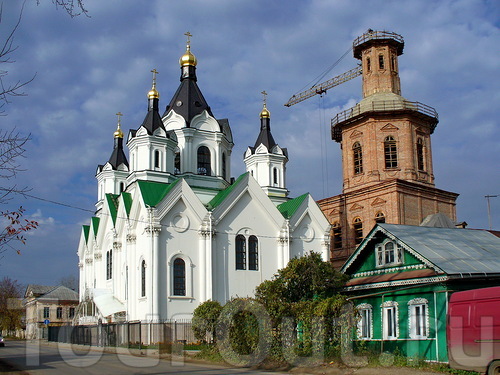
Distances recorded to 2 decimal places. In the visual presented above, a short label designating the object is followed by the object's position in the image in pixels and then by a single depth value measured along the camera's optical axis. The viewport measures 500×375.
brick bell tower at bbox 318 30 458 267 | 41.97
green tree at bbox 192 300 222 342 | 29.88
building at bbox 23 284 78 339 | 74.81
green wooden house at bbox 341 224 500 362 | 21.05
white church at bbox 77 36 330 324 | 36.75
